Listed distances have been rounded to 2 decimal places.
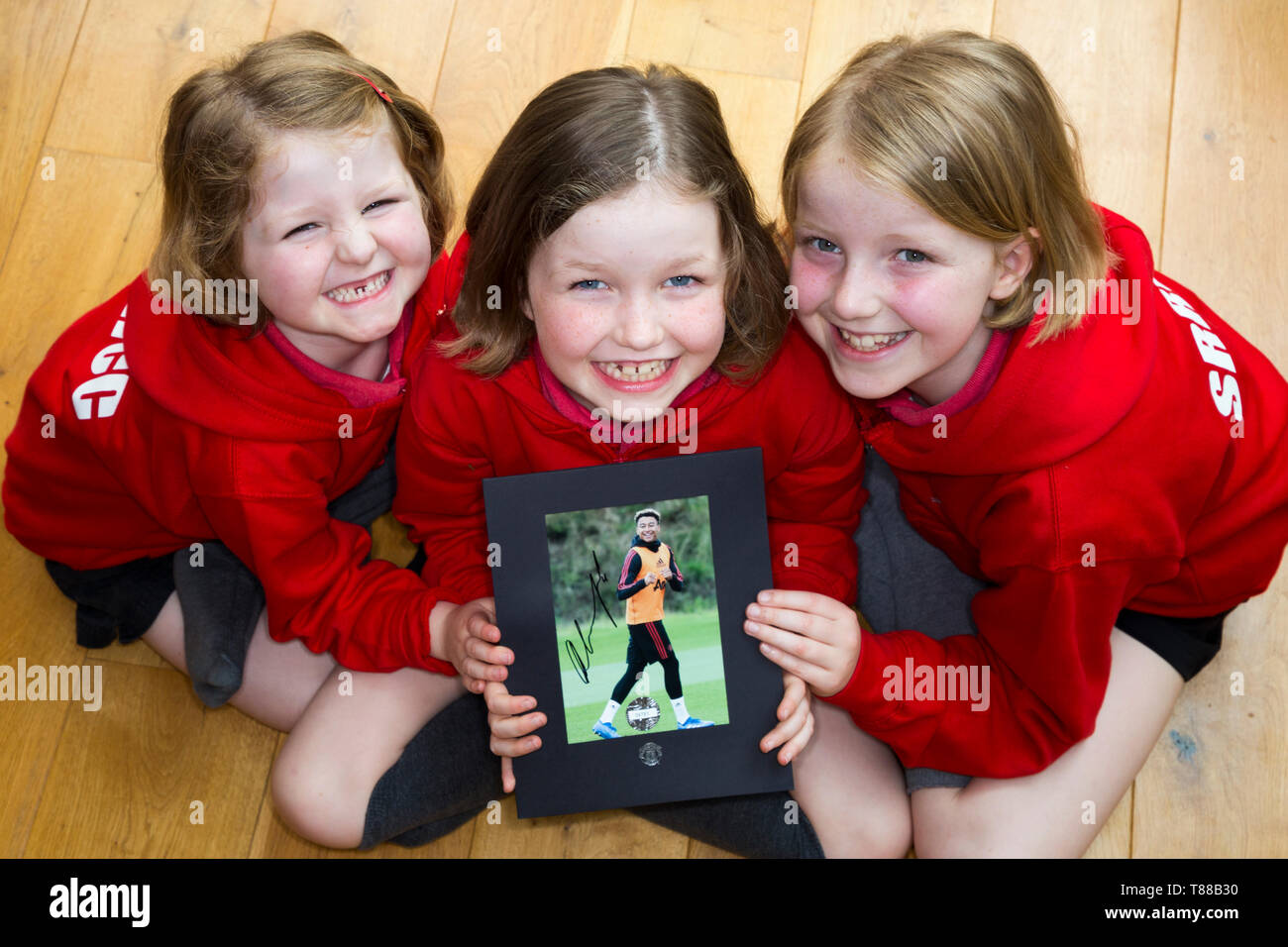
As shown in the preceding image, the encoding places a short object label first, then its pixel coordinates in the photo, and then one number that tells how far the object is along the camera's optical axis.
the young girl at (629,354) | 1.01
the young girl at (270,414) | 1.11
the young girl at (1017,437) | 1.03
